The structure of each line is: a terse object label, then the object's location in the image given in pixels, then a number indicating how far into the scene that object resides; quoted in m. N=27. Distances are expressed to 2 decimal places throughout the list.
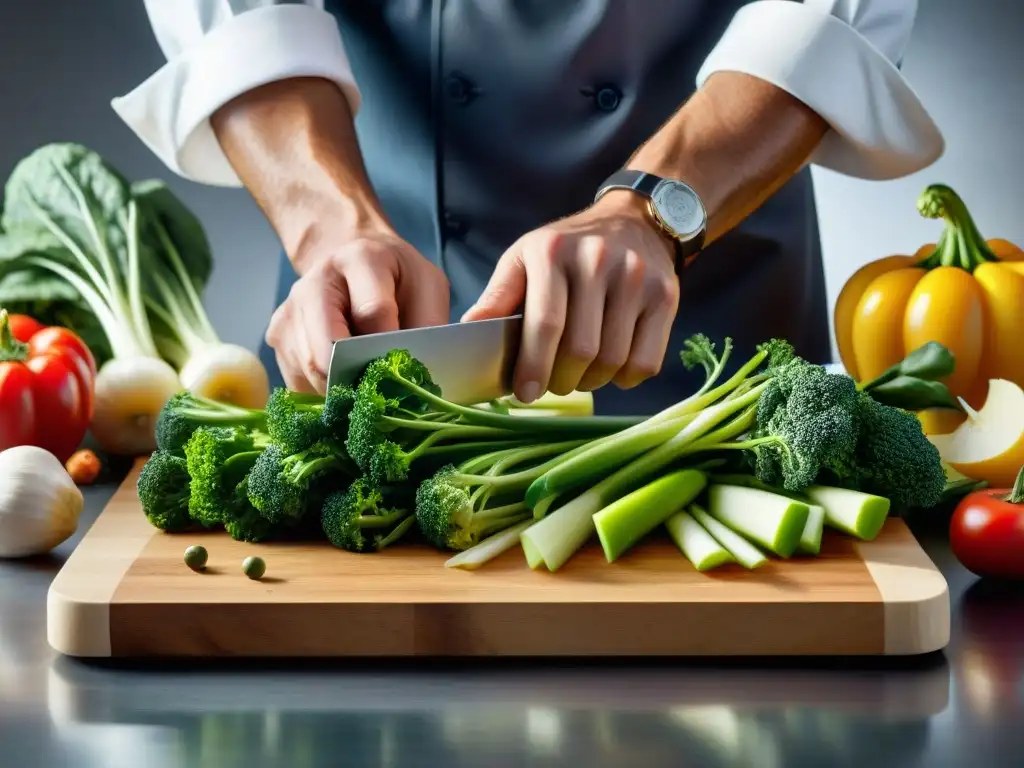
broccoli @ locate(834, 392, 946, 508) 1.51
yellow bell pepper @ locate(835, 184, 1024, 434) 1.98
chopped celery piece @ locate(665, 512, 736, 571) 1.37
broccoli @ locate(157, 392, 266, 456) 1.64
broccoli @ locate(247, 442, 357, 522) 1.46
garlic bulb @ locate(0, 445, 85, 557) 1.58
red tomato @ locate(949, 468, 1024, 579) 1.42
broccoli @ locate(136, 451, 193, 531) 1.54
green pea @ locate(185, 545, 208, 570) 1.39
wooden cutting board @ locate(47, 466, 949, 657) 1.28
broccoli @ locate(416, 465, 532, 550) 1.43
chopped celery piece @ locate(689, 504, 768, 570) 1.36
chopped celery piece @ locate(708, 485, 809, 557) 1.40
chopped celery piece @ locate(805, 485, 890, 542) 1.44
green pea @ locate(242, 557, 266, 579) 1.36
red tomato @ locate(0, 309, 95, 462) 1.88
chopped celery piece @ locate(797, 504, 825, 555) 1.41
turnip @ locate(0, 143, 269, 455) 2.21
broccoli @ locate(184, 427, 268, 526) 1.51
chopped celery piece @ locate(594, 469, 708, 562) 1.42
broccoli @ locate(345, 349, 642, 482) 1.45
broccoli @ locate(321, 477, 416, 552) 1.45
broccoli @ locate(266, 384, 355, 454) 1.47
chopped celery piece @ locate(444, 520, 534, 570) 1.40
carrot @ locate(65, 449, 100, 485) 1.95
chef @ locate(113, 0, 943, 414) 1.63
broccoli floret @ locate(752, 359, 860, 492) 1.46
